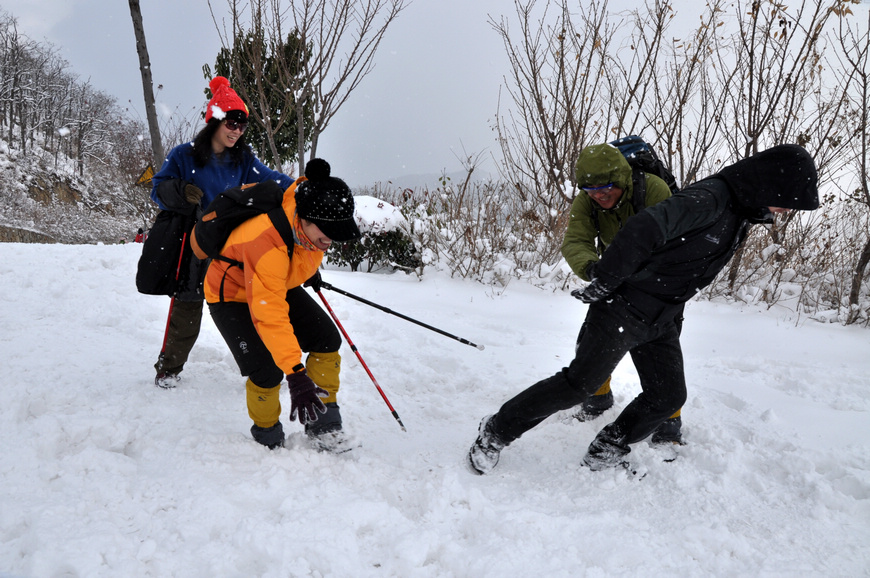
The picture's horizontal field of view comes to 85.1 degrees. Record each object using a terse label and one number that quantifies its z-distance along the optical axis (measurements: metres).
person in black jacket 2.02
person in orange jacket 2.11
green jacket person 2.33
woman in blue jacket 2.85
